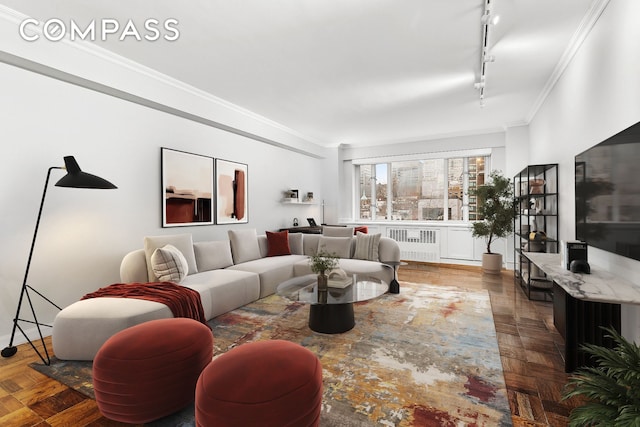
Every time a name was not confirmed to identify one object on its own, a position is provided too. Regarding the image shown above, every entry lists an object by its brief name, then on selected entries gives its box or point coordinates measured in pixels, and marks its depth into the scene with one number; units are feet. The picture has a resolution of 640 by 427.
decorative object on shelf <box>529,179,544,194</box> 13.52
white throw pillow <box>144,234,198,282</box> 11.16
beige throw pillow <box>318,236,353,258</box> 16.46
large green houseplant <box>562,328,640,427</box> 3.81
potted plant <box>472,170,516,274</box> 17.54
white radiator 21.97
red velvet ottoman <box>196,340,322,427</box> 4.53
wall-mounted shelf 20.62
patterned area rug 5.98
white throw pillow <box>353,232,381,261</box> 15.71
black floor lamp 8.39
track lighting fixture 8.16
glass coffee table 9.37
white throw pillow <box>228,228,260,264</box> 15.08
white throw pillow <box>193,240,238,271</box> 13.17
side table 14.18
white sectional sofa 8.04
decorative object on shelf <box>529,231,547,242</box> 13.04
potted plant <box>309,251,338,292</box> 10.17
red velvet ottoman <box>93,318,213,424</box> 5.61
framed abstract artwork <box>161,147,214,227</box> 13.25
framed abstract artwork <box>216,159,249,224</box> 15.94
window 22.27
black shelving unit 13.08
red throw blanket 9.12
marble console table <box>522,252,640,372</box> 7.22
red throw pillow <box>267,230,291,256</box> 16.94
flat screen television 6.51
